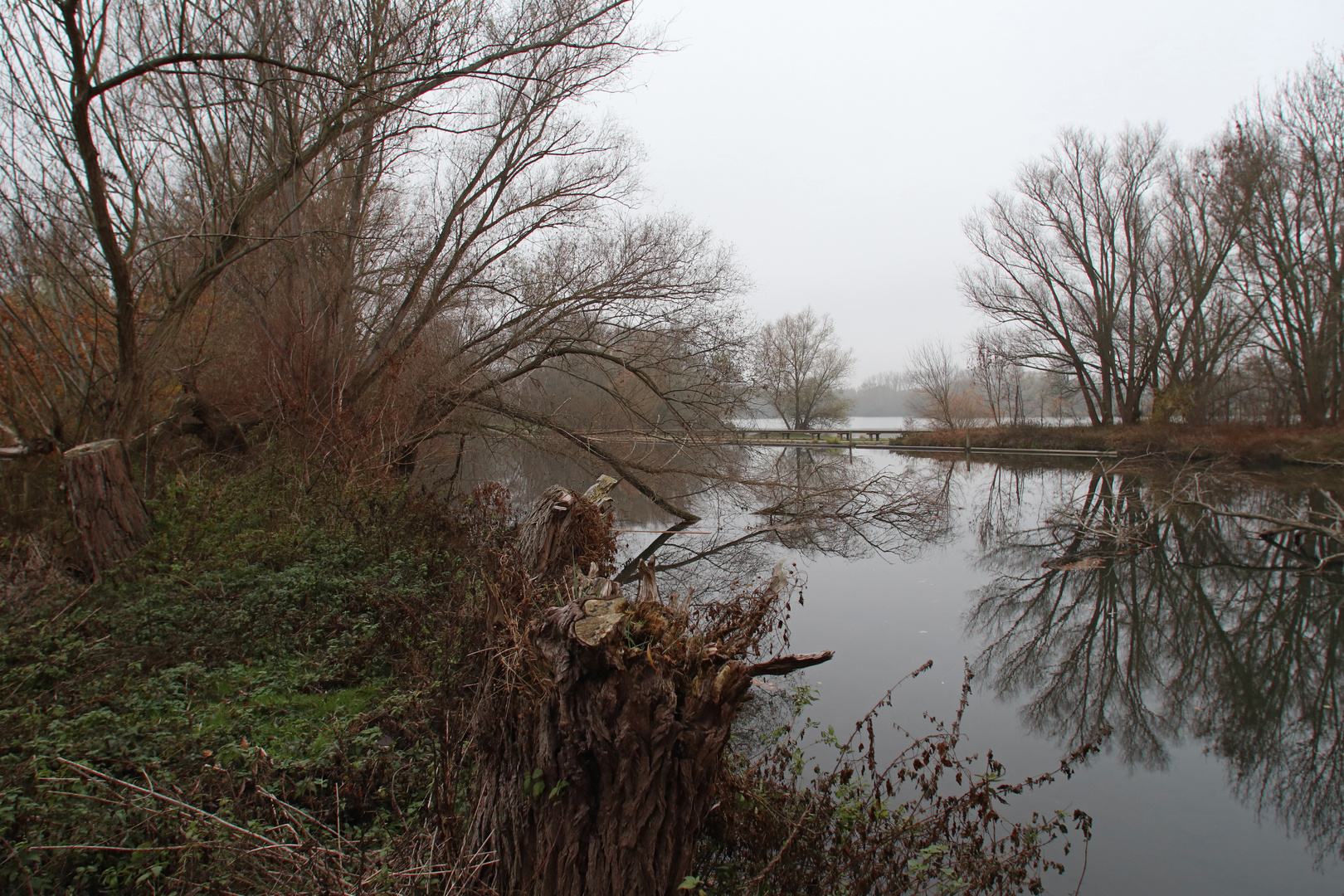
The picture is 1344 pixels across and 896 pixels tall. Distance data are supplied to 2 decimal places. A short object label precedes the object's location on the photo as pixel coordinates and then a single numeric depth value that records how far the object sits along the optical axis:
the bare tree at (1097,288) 30.88
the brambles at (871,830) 3.56
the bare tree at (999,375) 34.16
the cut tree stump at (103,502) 6.18
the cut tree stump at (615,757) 2.59
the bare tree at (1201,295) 26.38
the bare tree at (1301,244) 22.06
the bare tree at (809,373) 43.91
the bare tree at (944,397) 37.12
